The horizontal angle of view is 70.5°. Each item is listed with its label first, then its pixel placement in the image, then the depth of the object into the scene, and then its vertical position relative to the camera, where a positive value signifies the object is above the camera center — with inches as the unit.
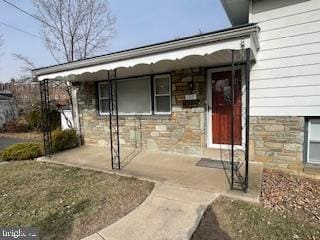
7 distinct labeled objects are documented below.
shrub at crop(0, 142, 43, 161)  265.3 -50.7
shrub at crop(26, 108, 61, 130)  500.4 -23.4
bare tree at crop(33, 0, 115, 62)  474.9 +176.2
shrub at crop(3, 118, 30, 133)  564.7 -42.6
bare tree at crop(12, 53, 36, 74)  492.4 +104.2
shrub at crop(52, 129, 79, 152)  283.1 -40.4
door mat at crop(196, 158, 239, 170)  198.4 -52.9
